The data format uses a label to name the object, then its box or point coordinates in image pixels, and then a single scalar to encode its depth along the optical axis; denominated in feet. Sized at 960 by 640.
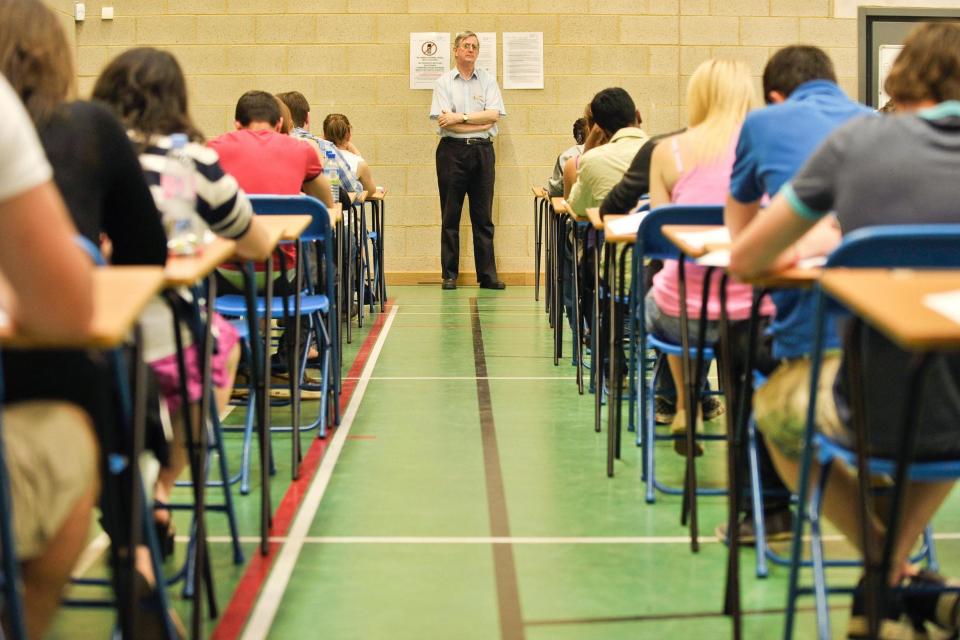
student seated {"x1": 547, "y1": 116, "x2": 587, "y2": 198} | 21.02
